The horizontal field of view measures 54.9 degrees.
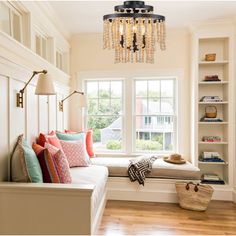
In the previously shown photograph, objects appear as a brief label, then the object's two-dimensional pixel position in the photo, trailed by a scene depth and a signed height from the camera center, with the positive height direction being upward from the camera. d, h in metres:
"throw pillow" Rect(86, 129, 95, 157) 3.84 -0.47
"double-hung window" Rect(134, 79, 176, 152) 4.09 +0.00
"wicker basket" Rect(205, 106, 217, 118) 3.69 +0.04
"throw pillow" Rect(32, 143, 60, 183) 2.00 -0.46
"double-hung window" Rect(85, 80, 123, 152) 4.20 +0.04
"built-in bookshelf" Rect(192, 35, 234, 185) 3.62 +0.18
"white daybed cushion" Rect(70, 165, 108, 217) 2.39 -0.72
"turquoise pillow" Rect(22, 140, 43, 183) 1.90 -0.44
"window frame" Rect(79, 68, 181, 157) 3.95 +0.43
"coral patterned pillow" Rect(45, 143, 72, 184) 2.07 -0.49
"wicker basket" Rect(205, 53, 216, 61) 3.66 +0.93
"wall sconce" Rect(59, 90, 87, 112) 3.81 +0.22
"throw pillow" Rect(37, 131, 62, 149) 2.62 -0.29
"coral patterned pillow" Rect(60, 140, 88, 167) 2.99 -0.50
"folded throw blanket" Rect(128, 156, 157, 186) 3.29 -0.80
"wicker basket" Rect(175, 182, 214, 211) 3.04 -1.10
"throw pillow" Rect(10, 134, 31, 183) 1.92 -0.44
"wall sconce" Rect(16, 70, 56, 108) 2.13 +0.29
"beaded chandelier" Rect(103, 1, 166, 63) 2.06 +0.79
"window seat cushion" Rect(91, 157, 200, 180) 3.32 -0.81
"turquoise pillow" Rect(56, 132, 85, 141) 3.16 -0.30
